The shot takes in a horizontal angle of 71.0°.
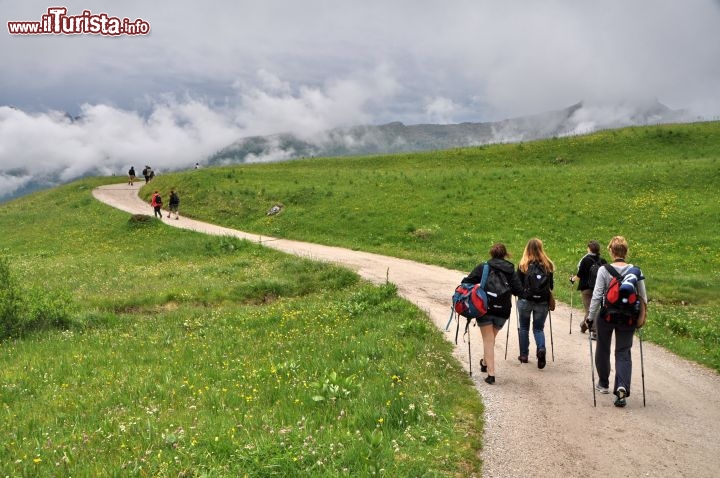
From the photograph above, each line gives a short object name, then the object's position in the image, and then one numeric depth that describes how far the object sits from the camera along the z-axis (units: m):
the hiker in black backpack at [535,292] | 11.32
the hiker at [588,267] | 13.88
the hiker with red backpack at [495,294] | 10.42
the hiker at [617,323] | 9.30
